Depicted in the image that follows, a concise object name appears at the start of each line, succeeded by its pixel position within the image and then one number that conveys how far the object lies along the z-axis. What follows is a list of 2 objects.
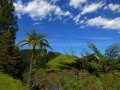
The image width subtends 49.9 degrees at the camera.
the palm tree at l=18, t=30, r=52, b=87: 22.38
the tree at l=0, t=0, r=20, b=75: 22.75
